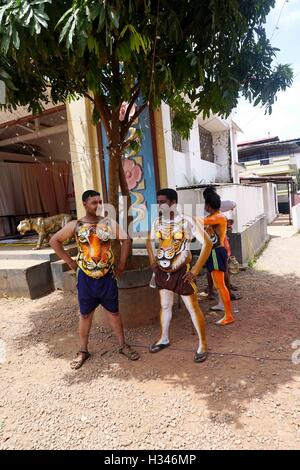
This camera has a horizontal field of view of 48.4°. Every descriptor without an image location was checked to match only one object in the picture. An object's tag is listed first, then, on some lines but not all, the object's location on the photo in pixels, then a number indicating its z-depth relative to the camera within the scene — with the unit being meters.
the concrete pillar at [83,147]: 6.91
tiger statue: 7.11
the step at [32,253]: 6.35
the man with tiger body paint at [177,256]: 3.15
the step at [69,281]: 5.95
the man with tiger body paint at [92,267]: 3.23
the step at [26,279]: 5.87
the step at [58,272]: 6.10
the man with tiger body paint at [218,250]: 3.94
